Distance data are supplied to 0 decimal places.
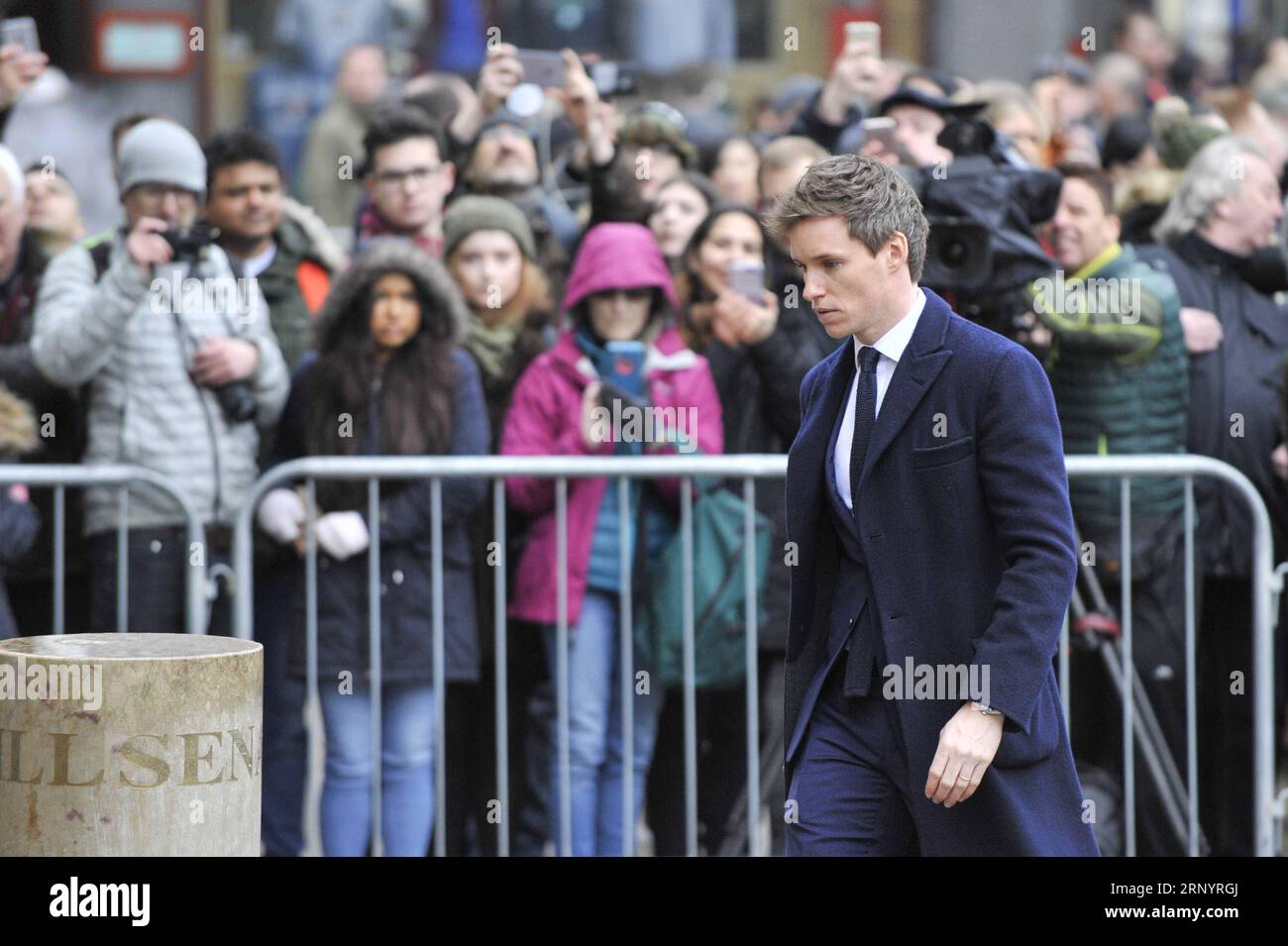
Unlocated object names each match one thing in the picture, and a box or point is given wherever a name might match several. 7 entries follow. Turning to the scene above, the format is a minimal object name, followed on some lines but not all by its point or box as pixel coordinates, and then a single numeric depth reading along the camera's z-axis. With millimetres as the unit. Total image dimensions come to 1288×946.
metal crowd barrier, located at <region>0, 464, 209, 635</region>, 12602
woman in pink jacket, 12664
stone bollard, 7992
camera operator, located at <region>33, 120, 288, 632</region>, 12906
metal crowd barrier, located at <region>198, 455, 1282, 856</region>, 12234
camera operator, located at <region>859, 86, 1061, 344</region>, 12586
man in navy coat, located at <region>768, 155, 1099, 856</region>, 8211
